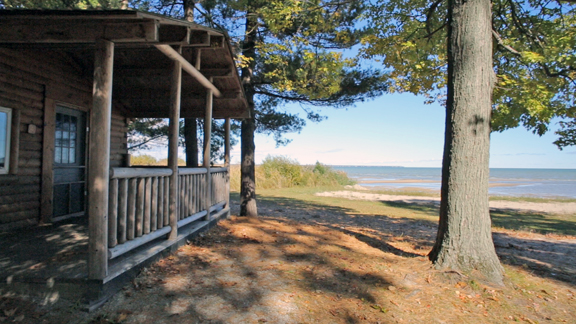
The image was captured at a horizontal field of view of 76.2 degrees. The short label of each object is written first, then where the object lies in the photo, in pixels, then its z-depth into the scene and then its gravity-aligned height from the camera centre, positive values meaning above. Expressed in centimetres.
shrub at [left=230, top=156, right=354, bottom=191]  2123 -66
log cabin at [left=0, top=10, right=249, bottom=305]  340 +27
